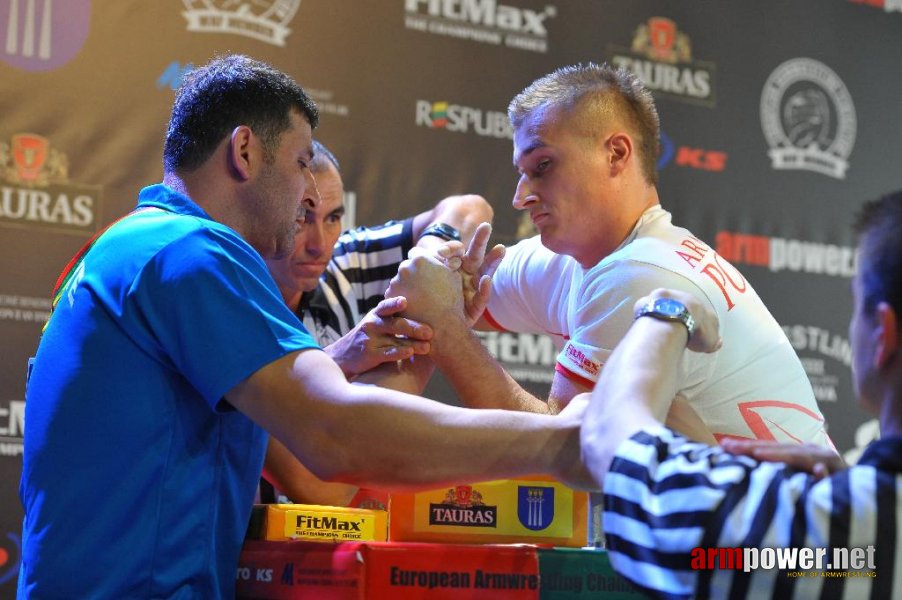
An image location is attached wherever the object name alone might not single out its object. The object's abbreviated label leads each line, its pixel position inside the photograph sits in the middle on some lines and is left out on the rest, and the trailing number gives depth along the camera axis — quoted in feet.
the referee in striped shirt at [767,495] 3.03
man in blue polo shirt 4.13
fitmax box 4.85
